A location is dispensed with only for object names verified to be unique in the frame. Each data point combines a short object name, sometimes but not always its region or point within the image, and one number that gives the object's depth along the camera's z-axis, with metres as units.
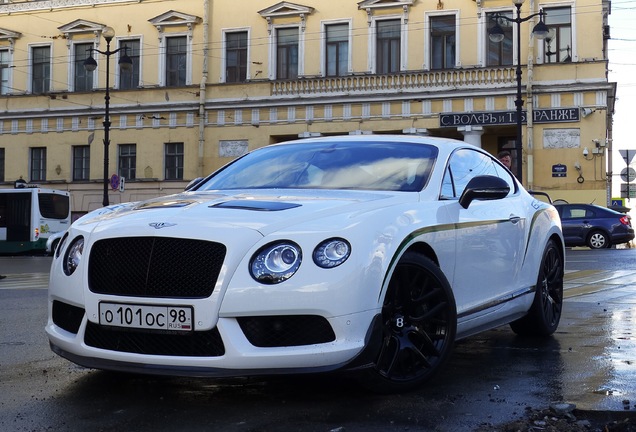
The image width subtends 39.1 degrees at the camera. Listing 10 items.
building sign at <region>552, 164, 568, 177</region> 32.16
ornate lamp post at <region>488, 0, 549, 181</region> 27.97
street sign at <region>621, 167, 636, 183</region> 33.18
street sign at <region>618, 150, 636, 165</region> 33.56
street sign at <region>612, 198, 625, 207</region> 45.96
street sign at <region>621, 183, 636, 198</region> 33.86
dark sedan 27.55
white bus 33.19
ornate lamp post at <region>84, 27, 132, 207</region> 32.56
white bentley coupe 4.17
